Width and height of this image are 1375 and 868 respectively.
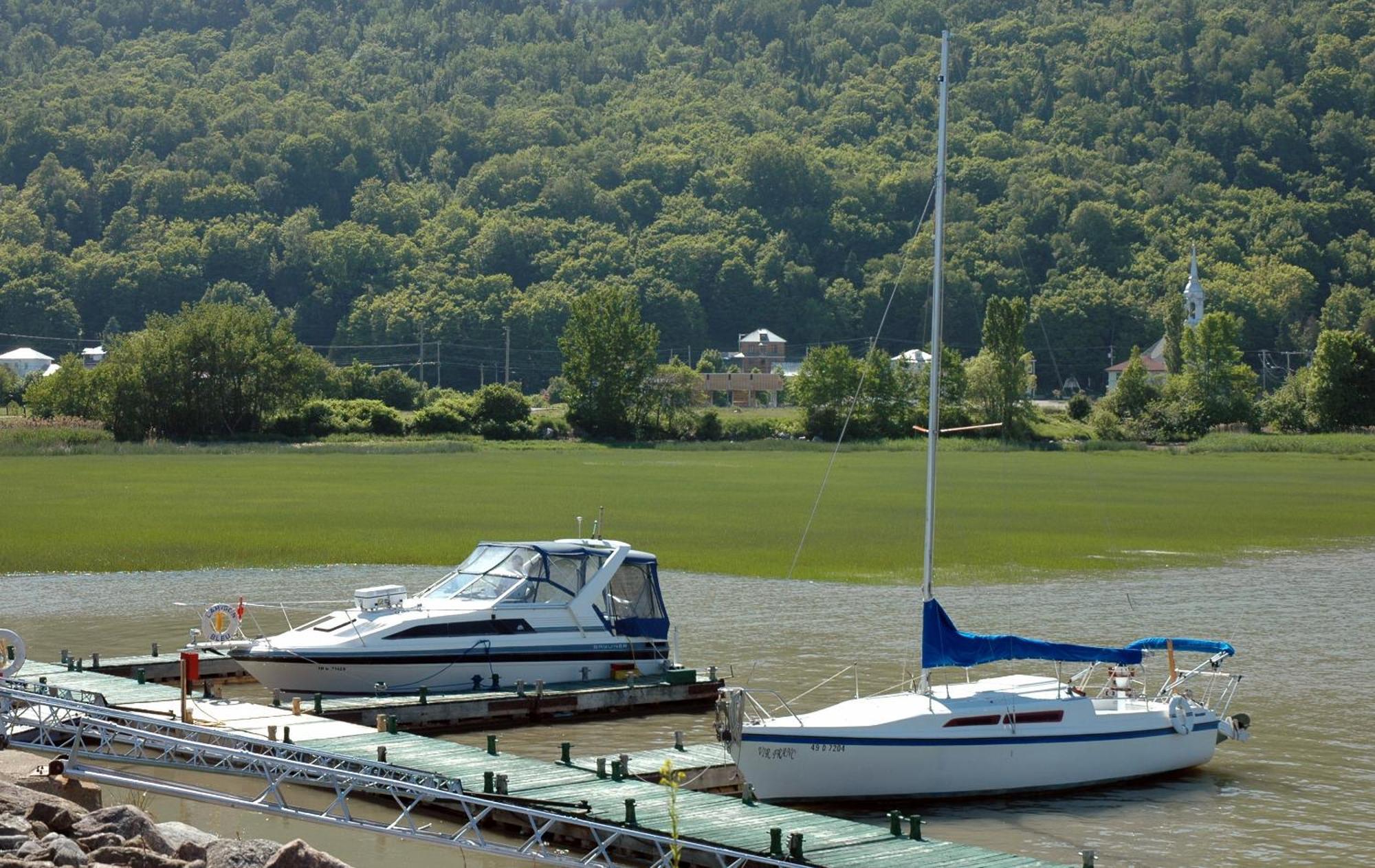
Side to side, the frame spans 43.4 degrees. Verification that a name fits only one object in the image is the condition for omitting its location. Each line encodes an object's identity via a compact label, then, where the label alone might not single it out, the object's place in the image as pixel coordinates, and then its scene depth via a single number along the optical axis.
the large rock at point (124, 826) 16.83
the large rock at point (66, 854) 15.62
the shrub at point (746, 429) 137.88
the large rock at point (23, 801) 17.03
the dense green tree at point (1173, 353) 197.25
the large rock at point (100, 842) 16.47
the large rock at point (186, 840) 17.05
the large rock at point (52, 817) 16.97
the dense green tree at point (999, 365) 126.62
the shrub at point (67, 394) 122.94
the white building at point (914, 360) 152.38
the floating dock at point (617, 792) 19.19
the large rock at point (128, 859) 16.17
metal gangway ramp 19.09
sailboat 22.44
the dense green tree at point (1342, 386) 137.88
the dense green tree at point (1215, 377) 148.50
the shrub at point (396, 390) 157.75
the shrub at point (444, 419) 123.94
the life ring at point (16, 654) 22.62
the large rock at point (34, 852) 15.45
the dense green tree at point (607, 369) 132.62
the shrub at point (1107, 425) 143.12
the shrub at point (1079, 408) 158.00
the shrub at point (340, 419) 118.56
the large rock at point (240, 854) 16.44
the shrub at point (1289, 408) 143.12
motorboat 28.28
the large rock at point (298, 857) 15.78
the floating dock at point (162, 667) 30.77
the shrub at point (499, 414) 125.88
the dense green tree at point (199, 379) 114.50
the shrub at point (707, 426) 135.12
